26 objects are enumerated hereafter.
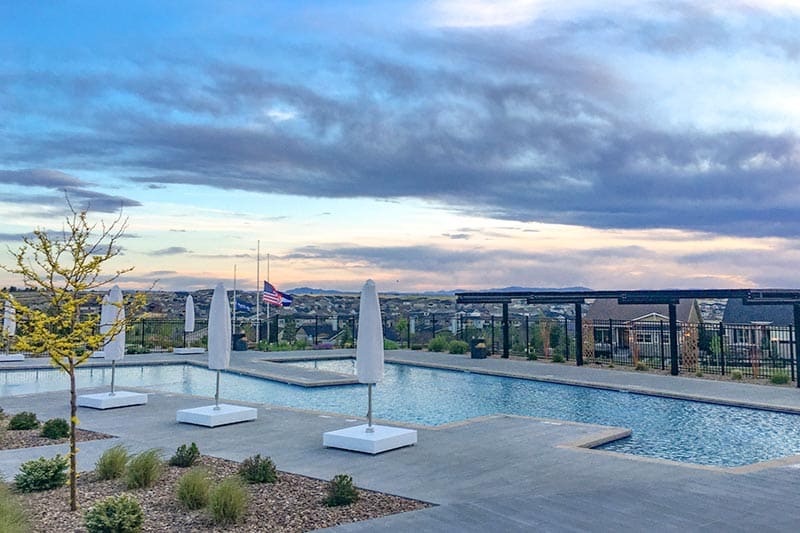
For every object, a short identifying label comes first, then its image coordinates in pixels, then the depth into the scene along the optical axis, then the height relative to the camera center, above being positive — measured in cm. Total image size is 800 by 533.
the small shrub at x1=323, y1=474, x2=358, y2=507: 650 -201
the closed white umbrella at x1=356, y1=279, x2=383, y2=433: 945 -65
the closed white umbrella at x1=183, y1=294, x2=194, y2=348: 2564 -43
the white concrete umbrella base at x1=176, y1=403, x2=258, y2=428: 1131 -205
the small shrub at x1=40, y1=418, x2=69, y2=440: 1015 -203
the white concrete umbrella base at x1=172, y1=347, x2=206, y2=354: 2639 -190
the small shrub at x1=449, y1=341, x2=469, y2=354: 2700 -192
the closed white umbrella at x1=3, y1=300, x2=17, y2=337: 2261 -65
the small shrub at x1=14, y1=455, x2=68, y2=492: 713 -197
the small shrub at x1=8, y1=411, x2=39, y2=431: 1083 -203
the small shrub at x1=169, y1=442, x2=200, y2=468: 830 -205
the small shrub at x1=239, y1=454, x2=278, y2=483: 742 -202
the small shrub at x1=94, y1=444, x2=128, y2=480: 761 -196
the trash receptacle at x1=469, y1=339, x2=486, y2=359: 2477 -188
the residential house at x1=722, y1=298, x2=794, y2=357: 2720 -97
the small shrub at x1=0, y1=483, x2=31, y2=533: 509 -185
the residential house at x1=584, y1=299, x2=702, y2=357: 2337 -94
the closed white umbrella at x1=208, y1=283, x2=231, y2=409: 1149 -50
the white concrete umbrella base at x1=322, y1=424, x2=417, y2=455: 914 -204
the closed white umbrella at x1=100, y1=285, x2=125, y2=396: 1312 -64
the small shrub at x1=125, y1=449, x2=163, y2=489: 724 -196
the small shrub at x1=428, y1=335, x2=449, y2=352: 2816 -186
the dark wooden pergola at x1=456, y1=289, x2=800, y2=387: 1795 +17
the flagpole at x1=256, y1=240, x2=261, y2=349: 3430 +83
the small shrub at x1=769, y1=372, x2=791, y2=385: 1758 -224
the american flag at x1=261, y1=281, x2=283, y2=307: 3047 +45
